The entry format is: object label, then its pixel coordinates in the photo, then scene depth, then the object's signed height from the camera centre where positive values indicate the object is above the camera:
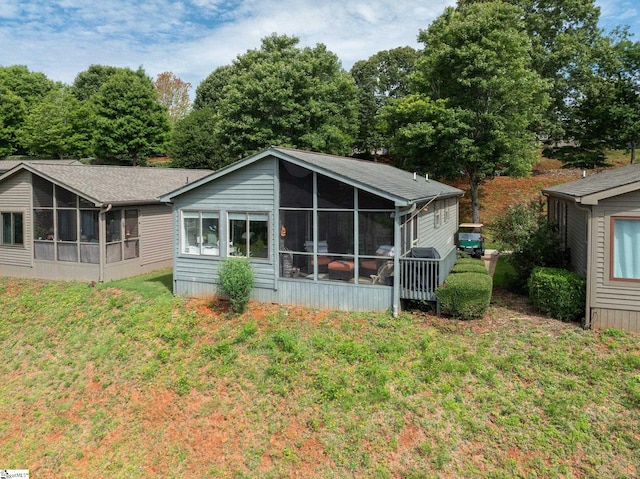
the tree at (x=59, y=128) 37.91 +8.64
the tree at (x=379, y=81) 38.69 +13.23
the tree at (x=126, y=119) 36.00 +8.93
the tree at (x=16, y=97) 40.34 +12.33
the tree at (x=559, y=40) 28.09 +12.10
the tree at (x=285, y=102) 26.84 +7.81
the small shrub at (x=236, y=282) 11.12 -1.44
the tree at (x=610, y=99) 27.58 +8.15
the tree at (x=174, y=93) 52.66 +16.07
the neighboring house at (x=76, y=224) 14.97 +0.06
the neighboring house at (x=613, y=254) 8.87 -0.63
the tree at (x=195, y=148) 33.47 +5.95
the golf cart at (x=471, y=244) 17.88 -0.81
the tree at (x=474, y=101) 22.17 +6.63
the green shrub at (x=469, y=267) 12.05 -1.22
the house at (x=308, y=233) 10.53 -0.21
